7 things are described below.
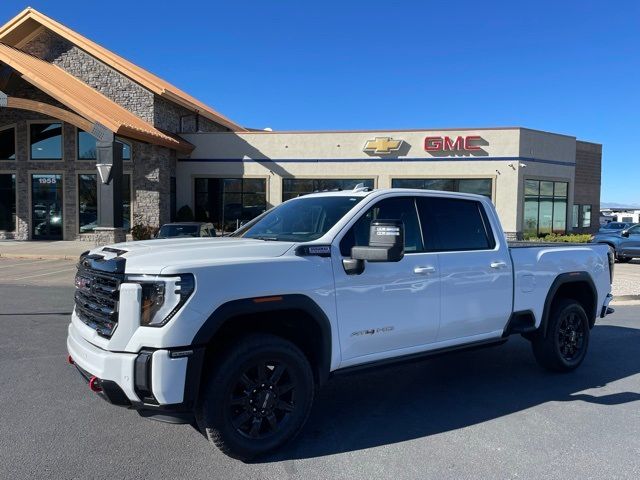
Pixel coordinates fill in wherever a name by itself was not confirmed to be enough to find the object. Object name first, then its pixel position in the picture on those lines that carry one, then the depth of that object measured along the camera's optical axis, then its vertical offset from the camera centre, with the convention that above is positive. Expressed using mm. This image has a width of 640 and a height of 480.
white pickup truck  3332 -666
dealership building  24922 +2477
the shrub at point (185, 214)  25938 -184
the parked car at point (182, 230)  15883 -580
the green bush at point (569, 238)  22812 -924
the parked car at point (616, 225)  35612 -512
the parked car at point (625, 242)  18911 -876
